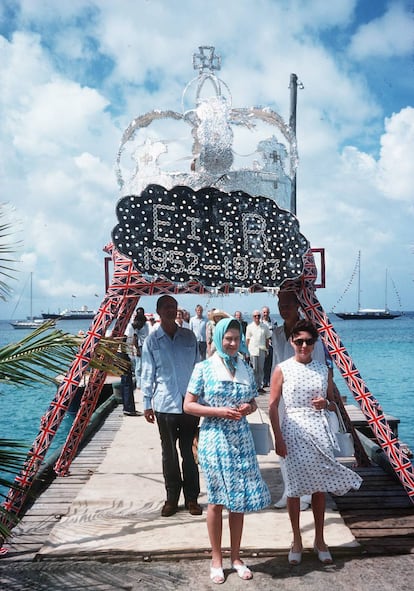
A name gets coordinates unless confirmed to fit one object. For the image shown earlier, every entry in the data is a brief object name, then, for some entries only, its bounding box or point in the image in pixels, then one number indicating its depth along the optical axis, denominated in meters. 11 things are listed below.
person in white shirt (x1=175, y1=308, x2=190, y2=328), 13.31
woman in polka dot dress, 4.44
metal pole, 14.10
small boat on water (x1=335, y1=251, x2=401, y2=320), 144.50
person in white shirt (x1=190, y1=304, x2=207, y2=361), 14.49
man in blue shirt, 5.51
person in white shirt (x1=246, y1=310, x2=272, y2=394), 13.06
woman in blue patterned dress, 4.18
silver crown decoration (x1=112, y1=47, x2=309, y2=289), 5.27
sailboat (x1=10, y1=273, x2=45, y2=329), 134.00
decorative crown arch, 5.32
